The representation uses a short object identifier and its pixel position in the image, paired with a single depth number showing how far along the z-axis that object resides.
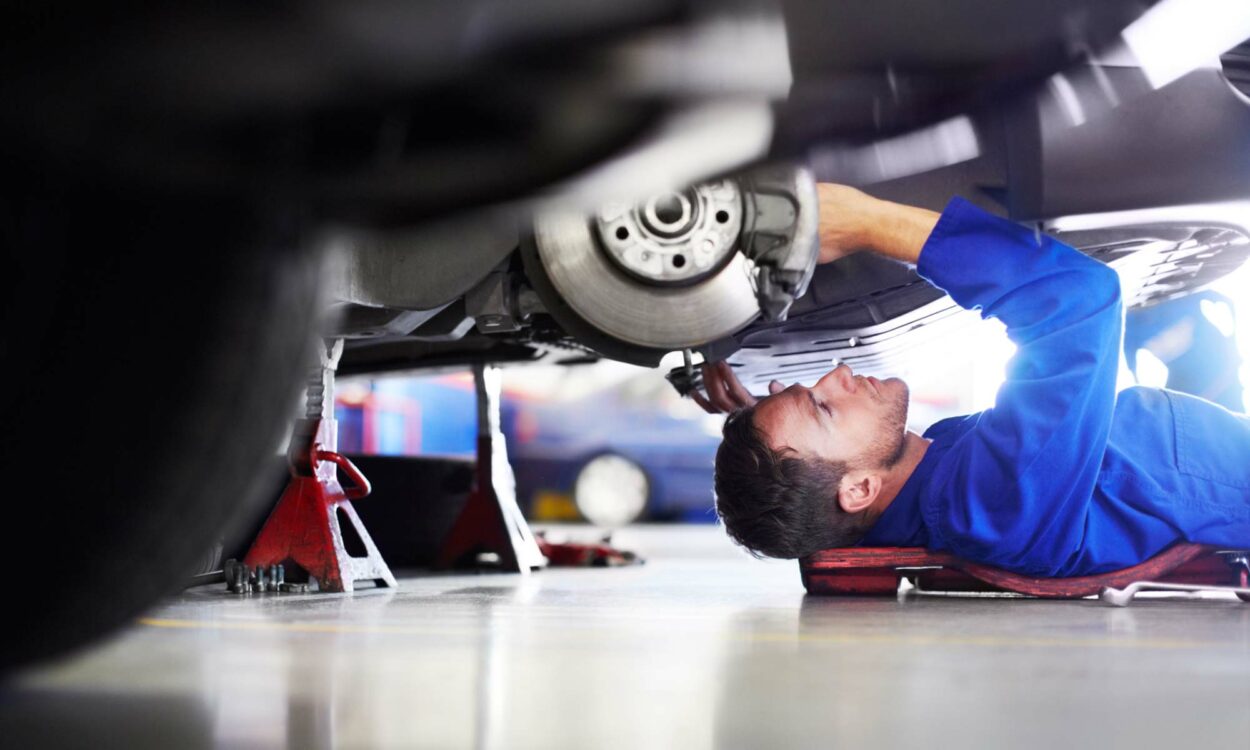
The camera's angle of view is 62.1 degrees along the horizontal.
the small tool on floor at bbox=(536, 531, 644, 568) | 2.56
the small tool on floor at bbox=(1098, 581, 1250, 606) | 1.35
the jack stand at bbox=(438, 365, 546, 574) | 2.23
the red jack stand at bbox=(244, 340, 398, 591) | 1.63
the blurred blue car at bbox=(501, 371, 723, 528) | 5.38
